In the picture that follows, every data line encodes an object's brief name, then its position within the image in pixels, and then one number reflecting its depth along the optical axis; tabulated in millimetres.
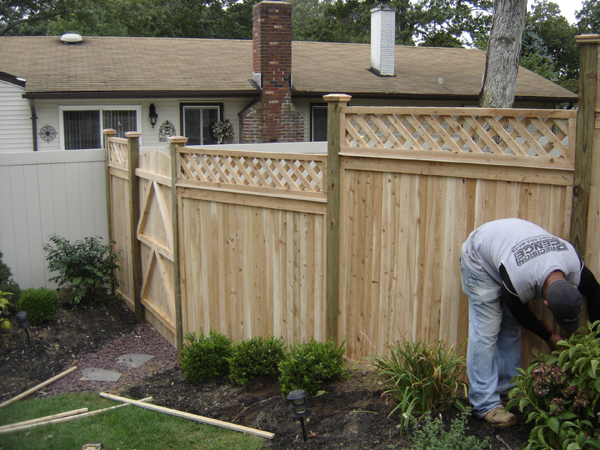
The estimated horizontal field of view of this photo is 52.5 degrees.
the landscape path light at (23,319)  6637
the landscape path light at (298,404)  3909
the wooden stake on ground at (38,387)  5594
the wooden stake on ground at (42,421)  4844
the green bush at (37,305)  7191
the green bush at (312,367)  4770
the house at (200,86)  13633
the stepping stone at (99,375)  6320
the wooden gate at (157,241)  6820
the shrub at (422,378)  3990
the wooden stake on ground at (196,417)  4484
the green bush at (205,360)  5691
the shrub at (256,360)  5340
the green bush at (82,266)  7785
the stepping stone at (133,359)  6795
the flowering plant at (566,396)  3297
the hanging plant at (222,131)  15320
